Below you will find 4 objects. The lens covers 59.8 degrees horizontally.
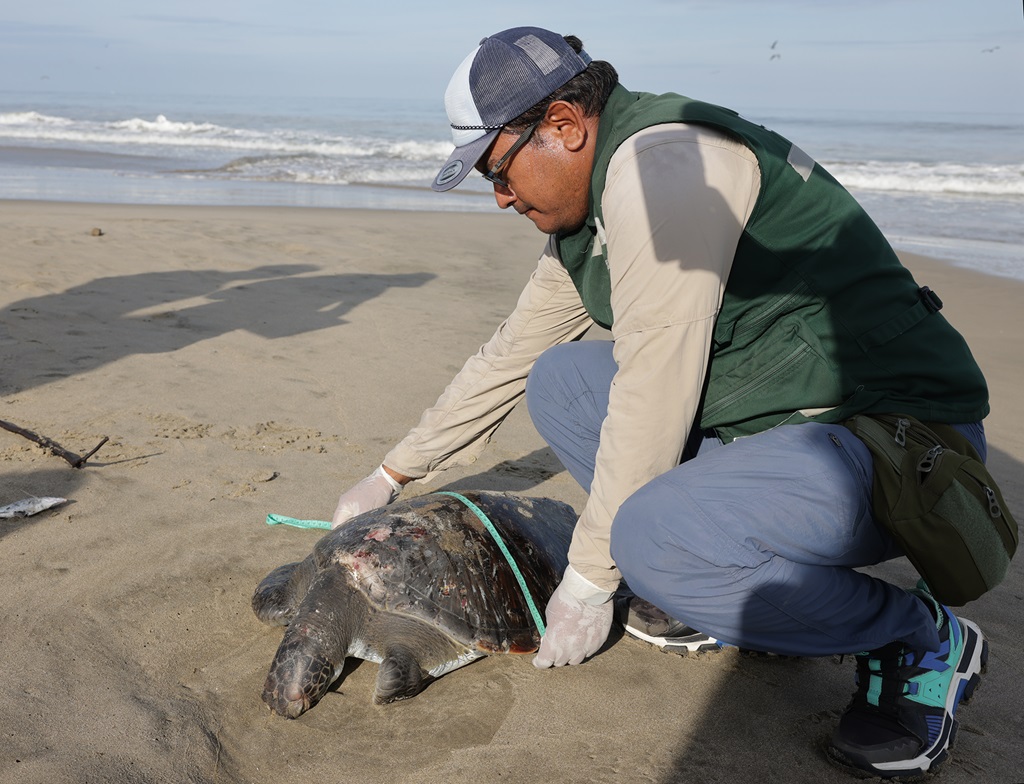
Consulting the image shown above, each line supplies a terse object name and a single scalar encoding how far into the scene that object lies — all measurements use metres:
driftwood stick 3.47
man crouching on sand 1.88
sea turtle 2.27
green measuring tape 2.59
